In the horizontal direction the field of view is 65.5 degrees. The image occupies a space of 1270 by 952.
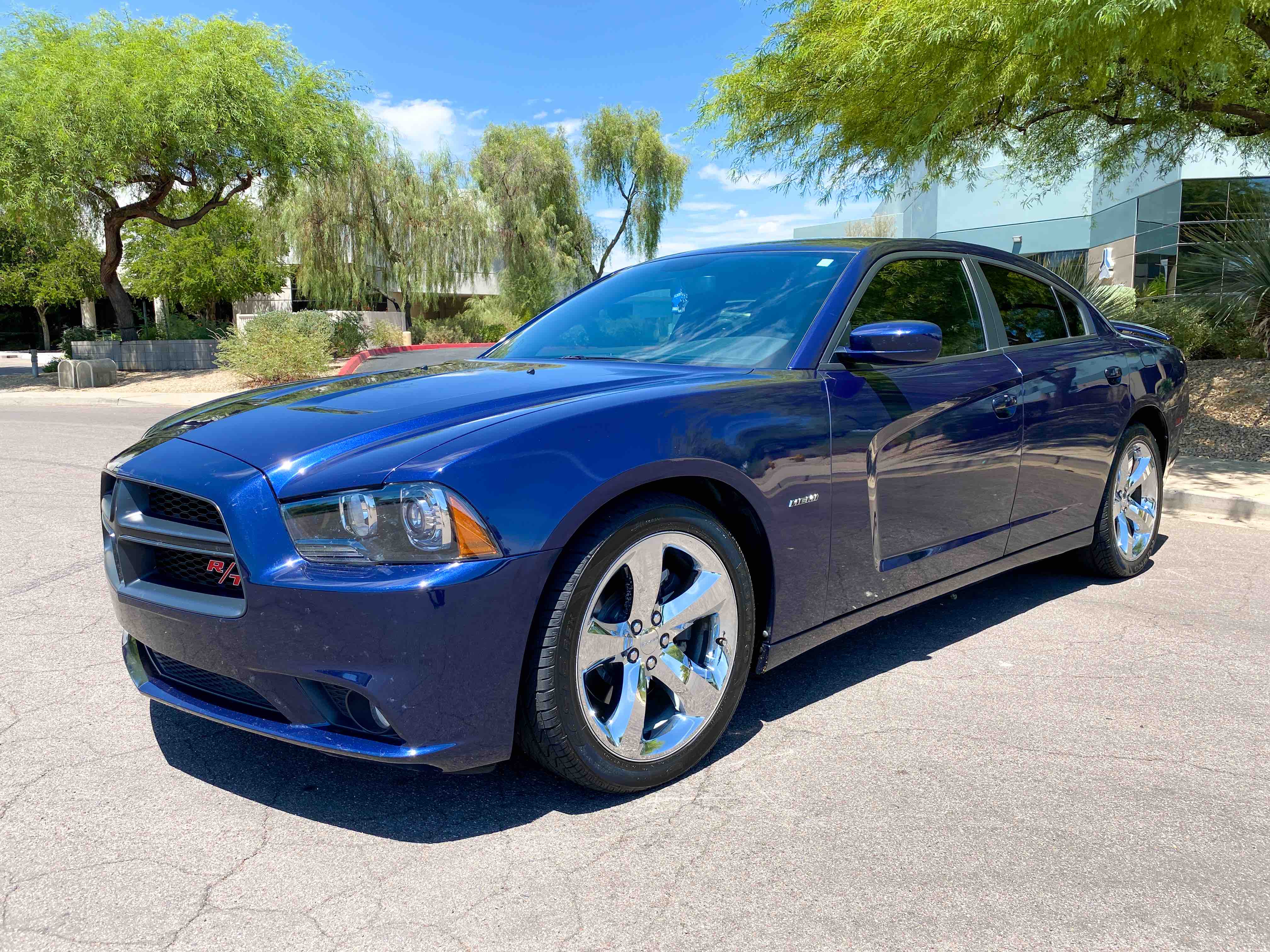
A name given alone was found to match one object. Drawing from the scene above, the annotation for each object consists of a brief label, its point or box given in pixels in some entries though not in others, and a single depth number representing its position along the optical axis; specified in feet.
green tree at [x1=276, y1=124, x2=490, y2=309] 106.83
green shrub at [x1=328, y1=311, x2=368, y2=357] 90.12
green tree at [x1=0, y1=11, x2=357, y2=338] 68.23
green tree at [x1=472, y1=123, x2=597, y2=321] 118.11
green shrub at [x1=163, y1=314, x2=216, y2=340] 88.02
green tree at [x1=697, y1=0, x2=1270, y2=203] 27.61
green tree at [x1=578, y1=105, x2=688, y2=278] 124.98
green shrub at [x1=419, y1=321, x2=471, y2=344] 115.34
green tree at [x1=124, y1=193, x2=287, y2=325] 114.83
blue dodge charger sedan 7.96
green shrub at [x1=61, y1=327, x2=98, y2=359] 89.81
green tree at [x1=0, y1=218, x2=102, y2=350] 127.34
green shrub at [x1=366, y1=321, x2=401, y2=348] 96.68
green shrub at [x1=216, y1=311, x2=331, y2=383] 66.90
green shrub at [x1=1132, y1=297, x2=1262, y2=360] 40.52
